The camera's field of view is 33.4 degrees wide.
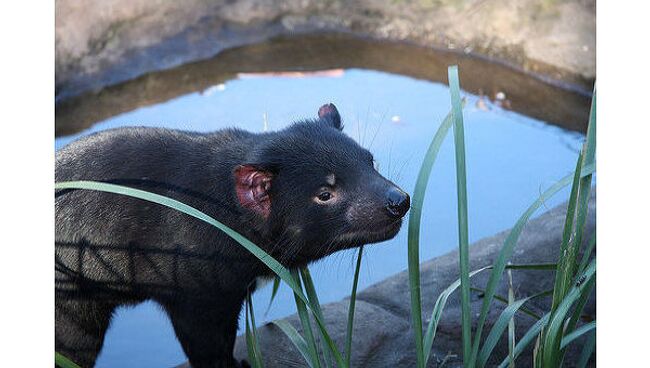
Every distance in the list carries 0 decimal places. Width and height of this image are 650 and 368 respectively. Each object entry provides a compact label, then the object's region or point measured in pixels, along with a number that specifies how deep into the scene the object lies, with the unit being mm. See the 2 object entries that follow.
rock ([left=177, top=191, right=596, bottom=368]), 3215
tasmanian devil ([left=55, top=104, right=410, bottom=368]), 2879
